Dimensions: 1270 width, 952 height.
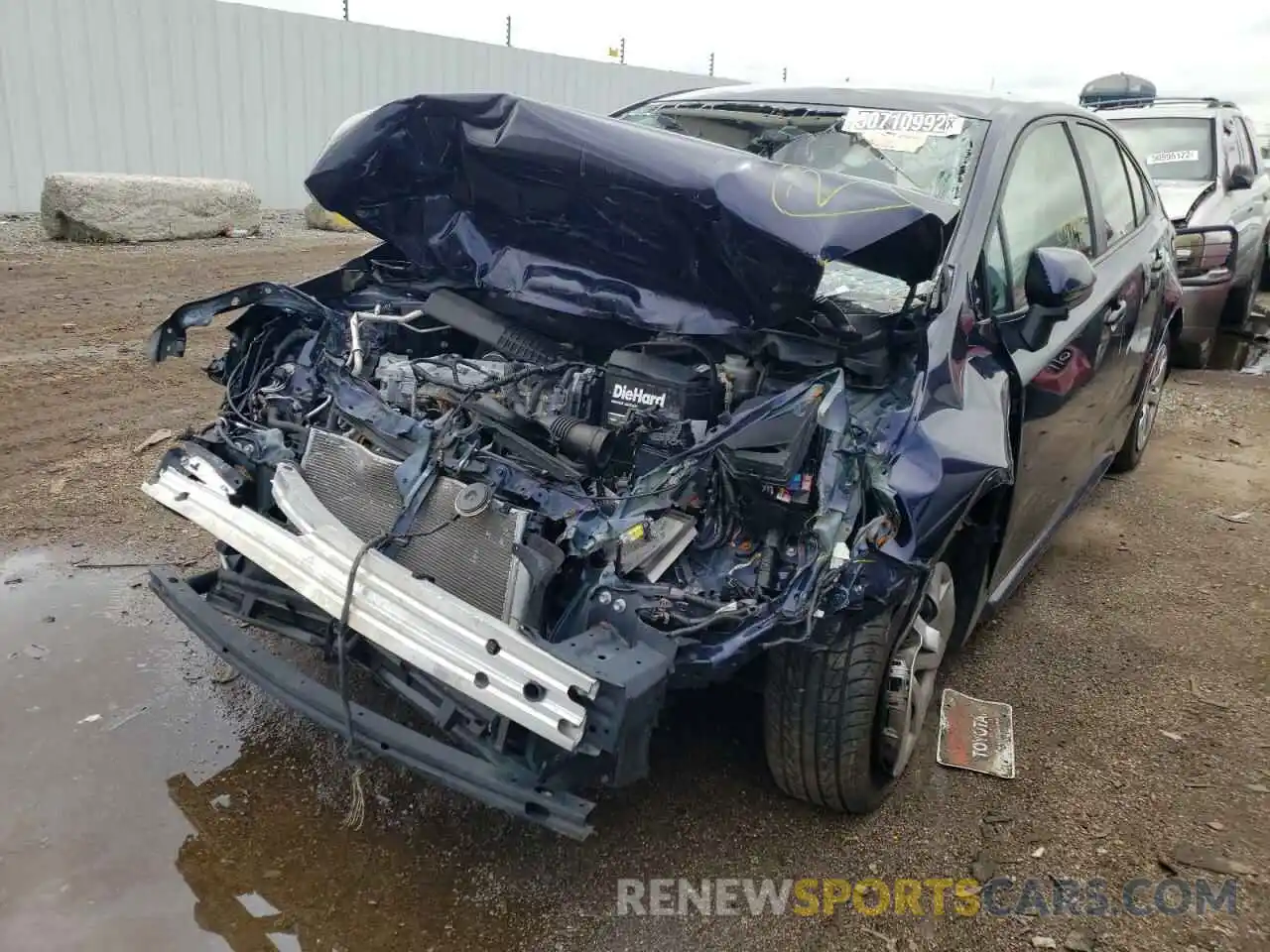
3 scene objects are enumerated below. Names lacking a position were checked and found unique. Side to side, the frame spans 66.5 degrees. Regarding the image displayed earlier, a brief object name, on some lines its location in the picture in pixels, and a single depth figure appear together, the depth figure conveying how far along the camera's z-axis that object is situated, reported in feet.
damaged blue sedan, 7.41
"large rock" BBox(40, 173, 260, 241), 34.76
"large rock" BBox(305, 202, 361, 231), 43.60
